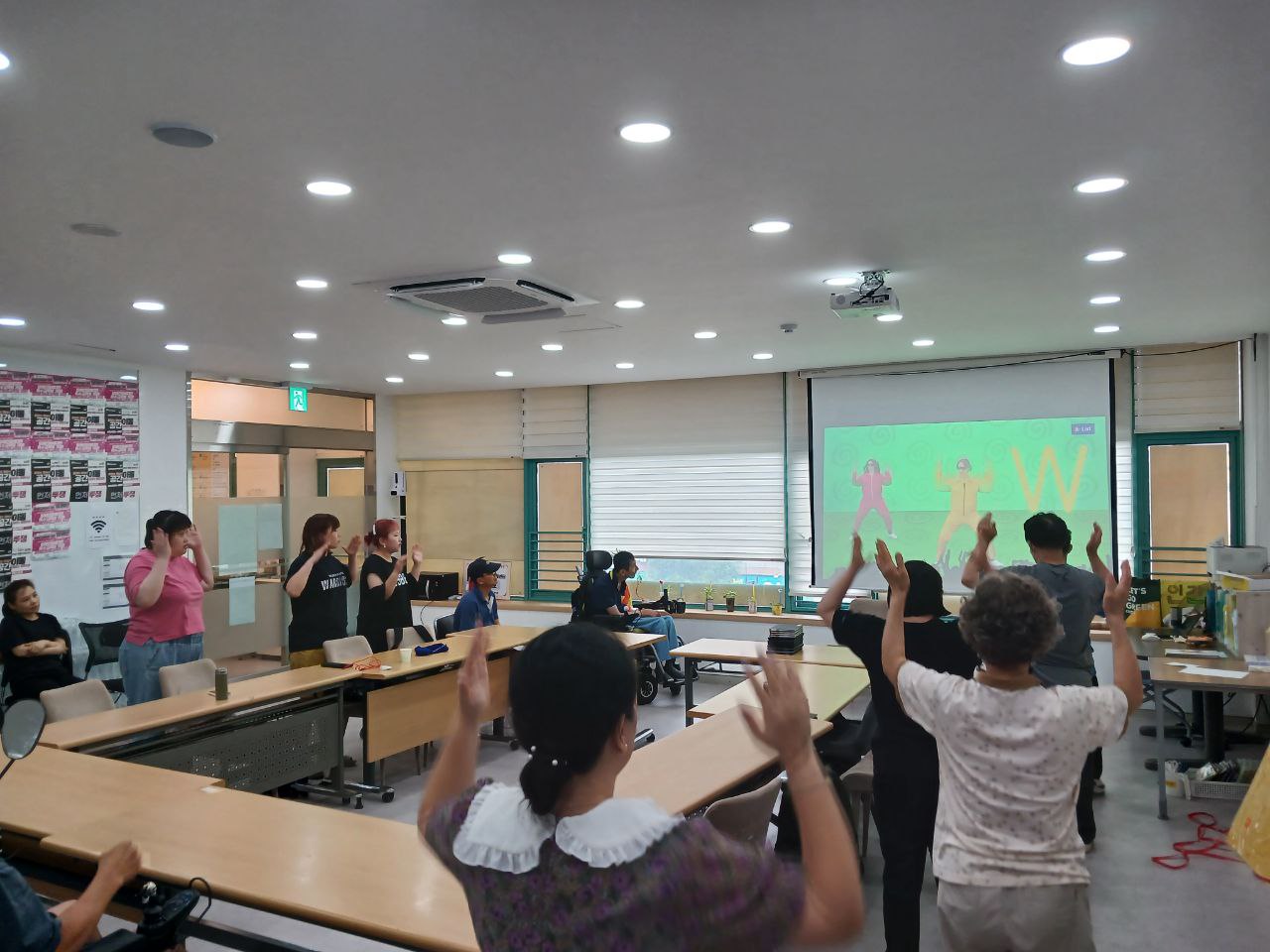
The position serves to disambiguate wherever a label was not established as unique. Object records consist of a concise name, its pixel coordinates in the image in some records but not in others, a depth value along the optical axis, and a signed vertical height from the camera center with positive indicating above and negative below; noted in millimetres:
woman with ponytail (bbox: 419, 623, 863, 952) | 1053 -419
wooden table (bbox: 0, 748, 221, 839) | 2760 -946
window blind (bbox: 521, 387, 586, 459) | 9953 +805
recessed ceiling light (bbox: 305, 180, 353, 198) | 3387 +1150
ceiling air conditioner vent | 4797 +1105
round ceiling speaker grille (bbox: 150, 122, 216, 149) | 2865 +1155
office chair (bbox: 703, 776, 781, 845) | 2614 -910
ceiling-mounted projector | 4844 +1031
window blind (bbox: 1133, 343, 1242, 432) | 7449 +842
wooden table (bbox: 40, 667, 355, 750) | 3822 -980
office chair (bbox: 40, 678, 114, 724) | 4258 -942
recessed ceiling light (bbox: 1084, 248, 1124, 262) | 4434 +1158
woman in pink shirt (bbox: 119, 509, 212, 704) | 4934 -570
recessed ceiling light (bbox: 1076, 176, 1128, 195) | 3410 +1151
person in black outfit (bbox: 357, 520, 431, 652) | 6316 -615
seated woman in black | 5828 -930
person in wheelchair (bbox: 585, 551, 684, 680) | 7938 -974
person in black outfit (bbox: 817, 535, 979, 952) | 2777 -781
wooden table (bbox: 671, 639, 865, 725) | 6000 -1075
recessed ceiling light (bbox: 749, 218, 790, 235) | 3939 +1159
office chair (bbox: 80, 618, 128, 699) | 6938 -1078
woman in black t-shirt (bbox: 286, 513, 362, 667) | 5758 -589
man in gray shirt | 4020 -472
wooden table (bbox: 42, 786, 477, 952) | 2115 -951
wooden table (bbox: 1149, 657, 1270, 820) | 4918 -1034
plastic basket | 5160 -1683
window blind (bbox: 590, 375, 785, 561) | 9156 +278
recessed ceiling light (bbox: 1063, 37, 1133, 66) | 2354 +1146
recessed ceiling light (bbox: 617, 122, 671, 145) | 2879 +1153
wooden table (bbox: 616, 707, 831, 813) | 2980 -961
